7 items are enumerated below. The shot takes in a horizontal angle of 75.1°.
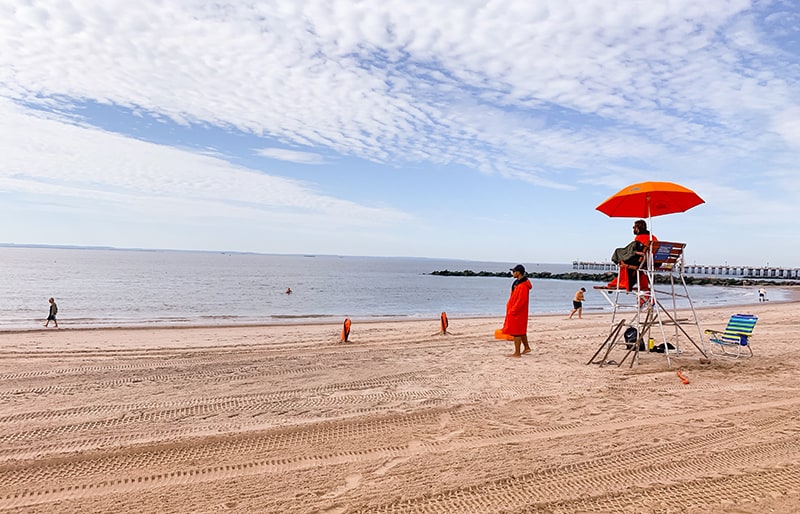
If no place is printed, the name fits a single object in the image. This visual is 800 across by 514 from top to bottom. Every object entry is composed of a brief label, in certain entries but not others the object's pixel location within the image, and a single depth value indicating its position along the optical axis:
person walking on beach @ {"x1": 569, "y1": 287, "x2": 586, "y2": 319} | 21.05
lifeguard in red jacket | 8.76
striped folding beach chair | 8.80
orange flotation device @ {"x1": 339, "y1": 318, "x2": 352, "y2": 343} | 12.23
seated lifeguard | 7.71
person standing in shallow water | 18.06
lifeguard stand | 7.60
